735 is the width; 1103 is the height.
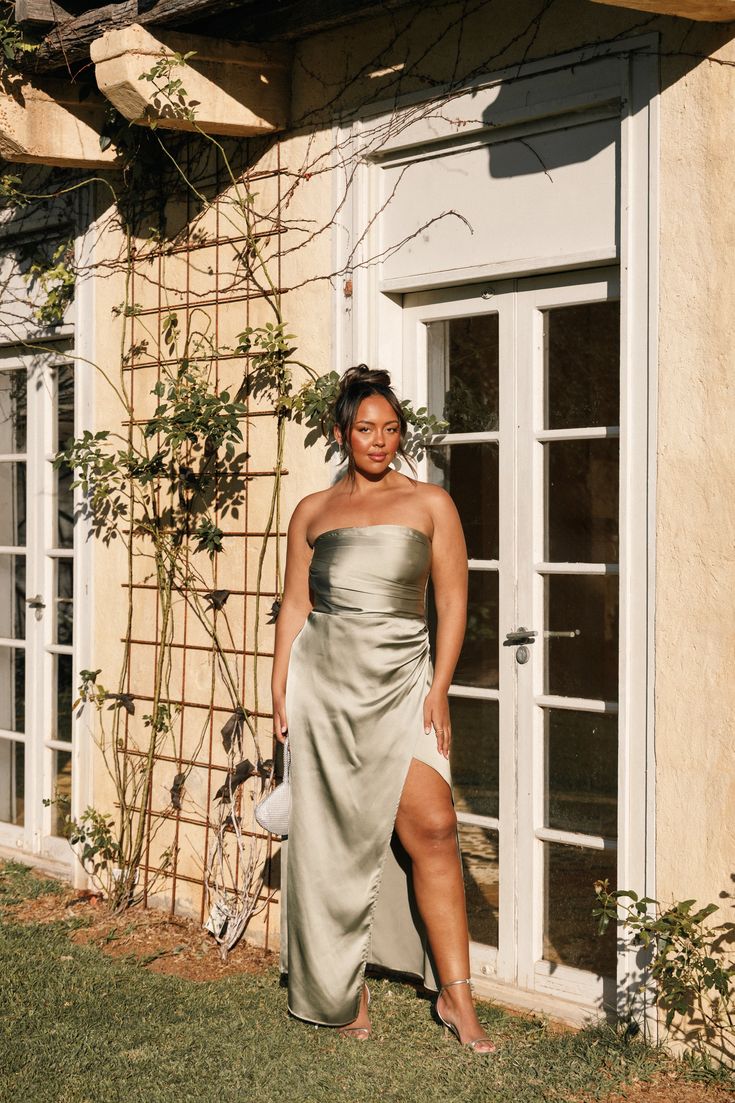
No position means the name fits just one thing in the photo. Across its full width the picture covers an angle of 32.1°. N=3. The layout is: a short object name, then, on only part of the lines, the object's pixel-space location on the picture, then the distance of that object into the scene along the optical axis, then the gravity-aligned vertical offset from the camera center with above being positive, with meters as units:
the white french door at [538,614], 4.00 -0.25
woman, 3.83 -0.58
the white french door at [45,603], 5.93 -0.30
